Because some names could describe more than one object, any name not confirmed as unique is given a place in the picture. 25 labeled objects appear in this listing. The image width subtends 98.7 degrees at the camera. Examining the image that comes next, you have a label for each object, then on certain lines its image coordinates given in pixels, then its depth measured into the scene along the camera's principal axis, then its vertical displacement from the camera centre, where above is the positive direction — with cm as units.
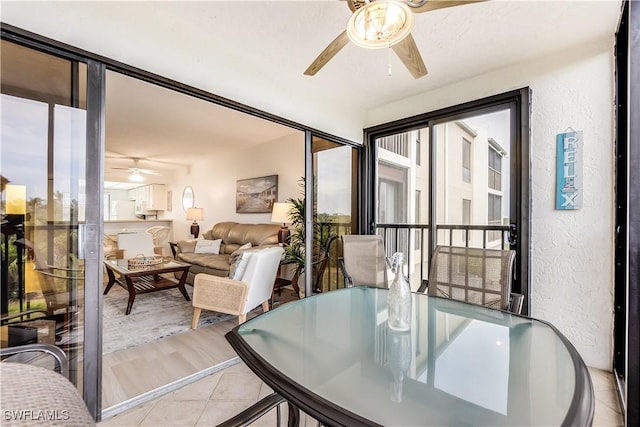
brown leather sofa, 413 -57
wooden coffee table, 323 -85
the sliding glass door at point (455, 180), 244 +46
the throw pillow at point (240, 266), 273 -54
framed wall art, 510 +36
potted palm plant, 349 -40
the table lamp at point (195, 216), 648 -9
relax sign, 218 +35
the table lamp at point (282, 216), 423 -5
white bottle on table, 126 -42
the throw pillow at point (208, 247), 505 -64
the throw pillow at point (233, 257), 327 -53
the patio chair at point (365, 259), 273 -47
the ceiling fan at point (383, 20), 130 +95
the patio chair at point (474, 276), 177 -44
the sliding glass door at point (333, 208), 349 +7
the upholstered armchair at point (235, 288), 269 -75
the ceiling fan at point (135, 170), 667 +112
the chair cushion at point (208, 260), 398 -76
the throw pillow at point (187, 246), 514 -64
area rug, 258 -119
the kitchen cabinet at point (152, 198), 829 +43
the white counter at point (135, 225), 718 -38
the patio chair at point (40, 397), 54 -40
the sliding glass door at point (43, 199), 143 +7
